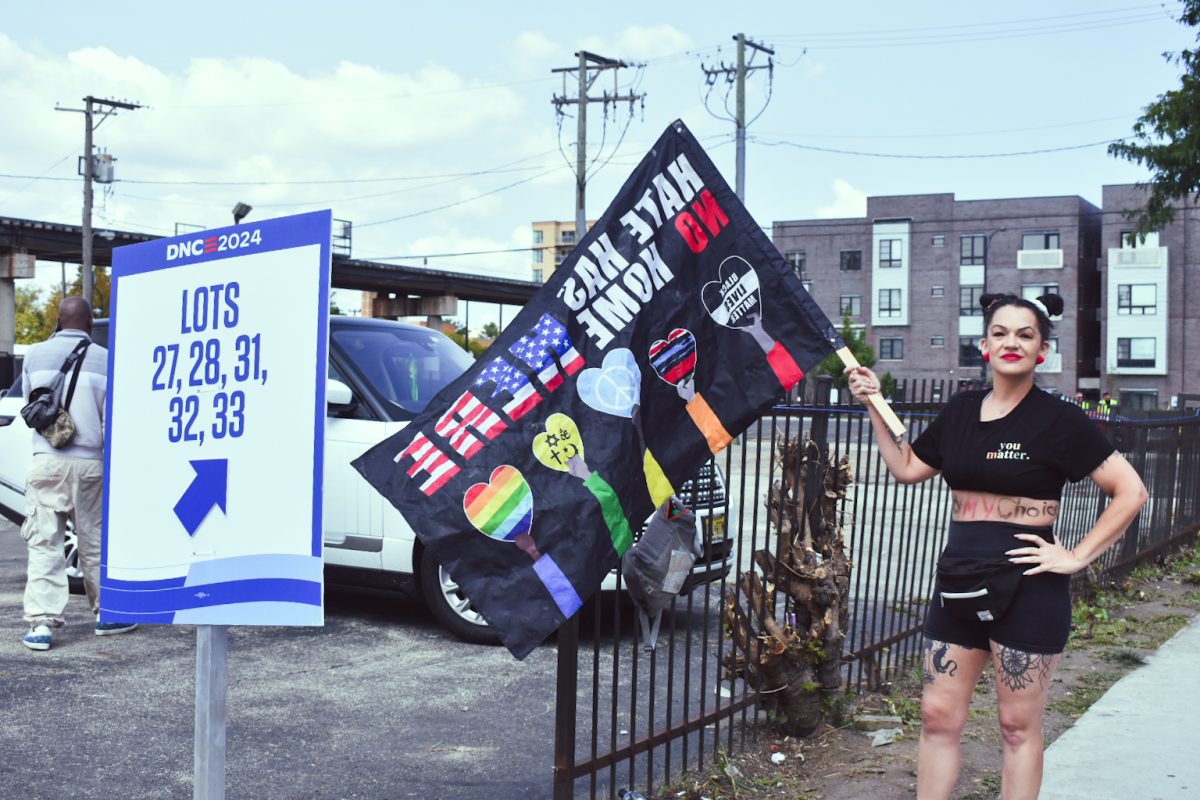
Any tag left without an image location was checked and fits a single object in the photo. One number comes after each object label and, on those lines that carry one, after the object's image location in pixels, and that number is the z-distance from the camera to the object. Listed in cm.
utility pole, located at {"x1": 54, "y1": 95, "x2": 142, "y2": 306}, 4106
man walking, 687
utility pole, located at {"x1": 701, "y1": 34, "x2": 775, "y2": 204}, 3709
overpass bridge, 4425
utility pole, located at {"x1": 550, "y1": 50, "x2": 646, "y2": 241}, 3831
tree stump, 496
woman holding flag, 357
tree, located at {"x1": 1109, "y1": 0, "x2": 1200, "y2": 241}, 1870
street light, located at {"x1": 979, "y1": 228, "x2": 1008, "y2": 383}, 6515
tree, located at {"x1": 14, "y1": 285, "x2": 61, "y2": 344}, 7044
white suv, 696
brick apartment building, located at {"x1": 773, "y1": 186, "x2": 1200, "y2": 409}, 6494
